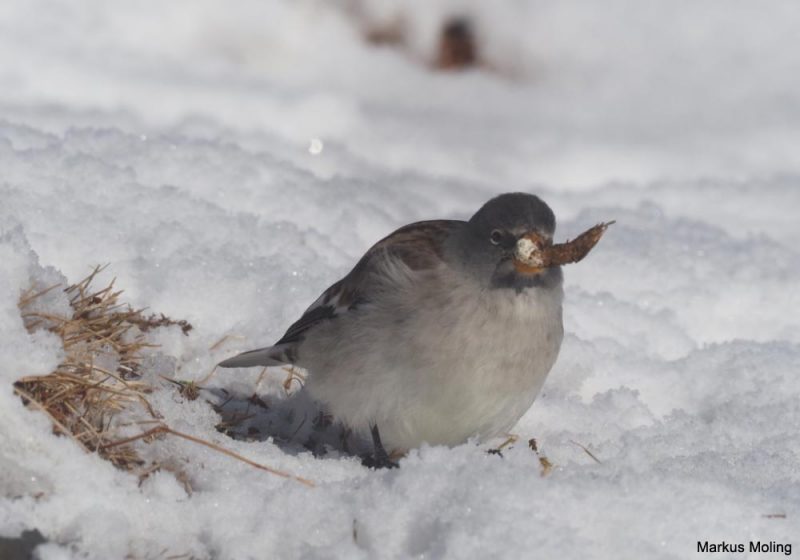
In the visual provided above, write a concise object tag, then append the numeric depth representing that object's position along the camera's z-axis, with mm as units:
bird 8359
